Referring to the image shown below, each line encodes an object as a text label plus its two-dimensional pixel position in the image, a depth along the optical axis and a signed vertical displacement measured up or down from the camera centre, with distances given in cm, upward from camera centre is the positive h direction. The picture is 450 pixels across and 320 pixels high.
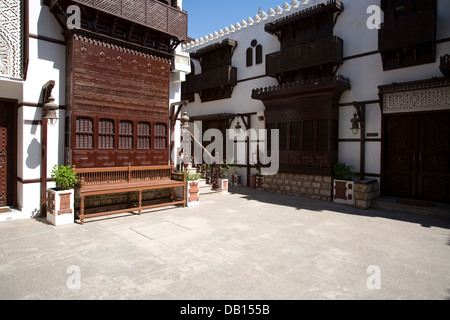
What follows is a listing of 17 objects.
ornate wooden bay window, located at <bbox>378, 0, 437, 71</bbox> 813 +359
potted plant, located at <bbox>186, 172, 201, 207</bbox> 886 -106
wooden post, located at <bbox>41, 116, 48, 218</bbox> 712 -19
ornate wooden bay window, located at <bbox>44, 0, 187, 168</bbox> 739 +213
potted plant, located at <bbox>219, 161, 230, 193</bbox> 1129 -111
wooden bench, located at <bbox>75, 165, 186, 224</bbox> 708 -69
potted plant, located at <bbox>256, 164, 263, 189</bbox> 1255 -92
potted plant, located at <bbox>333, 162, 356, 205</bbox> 947 -87
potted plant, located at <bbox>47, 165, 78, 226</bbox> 660 -96
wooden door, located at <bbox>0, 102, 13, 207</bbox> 745 +5
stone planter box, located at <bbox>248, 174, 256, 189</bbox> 1303 -109
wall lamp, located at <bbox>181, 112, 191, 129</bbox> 889 +110
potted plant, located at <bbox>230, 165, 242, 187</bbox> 1386 -99
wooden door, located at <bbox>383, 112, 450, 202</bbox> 846 +1
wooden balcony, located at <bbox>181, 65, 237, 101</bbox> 1388 +371
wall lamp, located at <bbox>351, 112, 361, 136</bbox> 938 +109
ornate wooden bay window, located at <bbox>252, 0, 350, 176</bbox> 1009 +242
